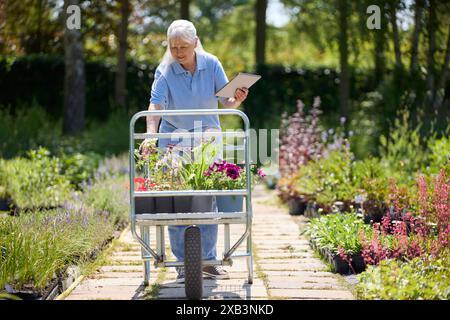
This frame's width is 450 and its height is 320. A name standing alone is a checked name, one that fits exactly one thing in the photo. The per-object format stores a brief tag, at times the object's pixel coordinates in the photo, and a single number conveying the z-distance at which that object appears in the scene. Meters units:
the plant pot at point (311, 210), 12.23
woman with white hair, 8.39
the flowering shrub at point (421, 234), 7.95
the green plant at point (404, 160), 13.16
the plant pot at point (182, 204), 7.34
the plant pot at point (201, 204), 7.38
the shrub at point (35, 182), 12.40
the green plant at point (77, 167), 14.16
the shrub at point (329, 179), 11.95
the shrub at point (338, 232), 8.73
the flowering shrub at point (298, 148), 14.52
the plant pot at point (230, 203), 7.96
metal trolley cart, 7.21
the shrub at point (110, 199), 11.67
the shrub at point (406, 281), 6.63
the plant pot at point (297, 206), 13.30
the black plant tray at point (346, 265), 8.56
